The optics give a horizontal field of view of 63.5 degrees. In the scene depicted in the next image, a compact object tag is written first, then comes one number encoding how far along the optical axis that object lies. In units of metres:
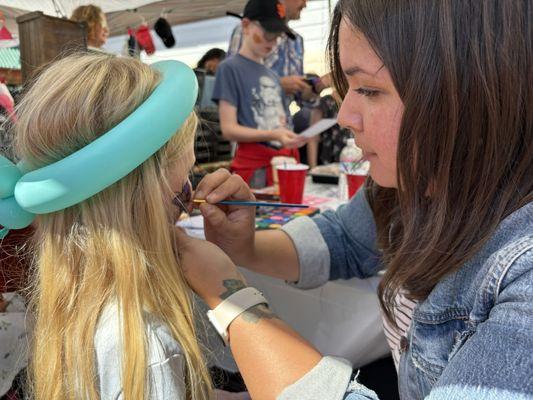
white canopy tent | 2.54
